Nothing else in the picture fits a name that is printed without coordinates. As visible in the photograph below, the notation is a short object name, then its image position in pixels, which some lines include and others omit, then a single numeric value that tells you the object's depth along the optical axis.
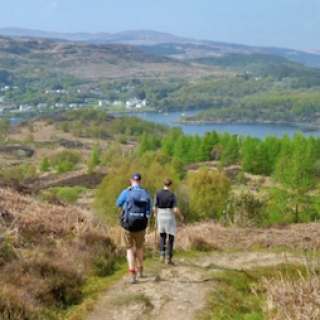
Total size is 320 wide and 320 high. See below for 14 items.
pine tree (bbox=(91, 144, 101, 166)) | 81.76
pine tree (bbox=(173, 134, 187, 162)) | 77.48
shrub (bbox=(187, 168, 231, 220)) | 36.47
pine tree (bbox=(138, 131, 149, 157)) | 87.97
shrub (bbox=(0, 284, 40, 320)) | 5.43
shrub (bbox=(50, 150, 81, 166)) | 88.25
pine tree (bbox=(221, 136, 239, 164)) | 72.06
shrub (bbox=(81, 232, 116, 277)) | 7.99
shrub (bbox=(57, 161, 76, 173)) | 79.36
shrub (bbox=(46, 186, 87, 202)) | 47.97
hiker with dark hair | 8.41
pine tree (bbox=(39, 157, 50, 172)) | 81.62
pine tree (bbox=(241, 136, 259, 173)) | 64.75
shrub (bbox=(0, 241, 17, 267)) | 7.16
